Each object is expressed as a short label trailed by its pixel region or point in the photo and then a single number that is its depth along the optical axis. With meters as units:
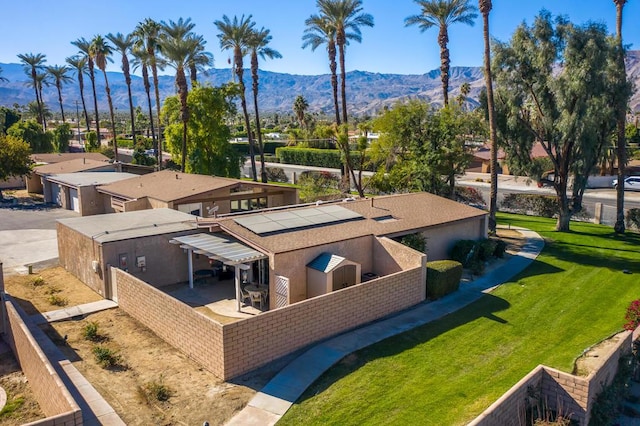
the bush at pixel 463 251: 25.29
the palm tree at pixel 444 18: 37.03
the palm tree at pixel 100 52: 61.00
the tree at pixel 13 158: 43.69
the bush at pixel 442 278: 20.85
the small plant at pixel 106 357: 15.23
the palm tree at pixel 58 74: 90.94
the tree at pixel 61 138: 77.12
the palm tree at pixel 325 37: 45.59
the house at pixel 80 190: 37.20
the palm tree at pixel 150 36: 46.88
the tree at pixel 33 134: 66.56
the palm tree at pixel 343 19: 43.91
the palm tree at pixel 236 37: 48.25
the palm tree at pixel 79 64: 79.29
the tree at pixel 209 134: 45.34
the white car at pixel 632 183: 53.00
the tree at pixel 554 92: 28.00
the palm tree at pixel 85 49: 70.44
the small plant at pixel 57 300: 20.44
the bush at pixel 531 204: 39.91
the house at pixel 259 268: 15.49
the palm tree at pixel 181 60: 42.78
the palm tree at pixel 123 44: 59.53
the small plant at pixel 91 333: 17.21
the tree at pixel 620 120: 29.05
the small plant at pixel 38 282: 22.78
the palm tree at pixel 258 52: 49.28
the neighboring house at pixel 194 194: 30.58
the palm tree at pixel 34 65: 85.69
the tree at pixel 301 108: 96.88
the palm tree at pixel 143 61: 52.72
